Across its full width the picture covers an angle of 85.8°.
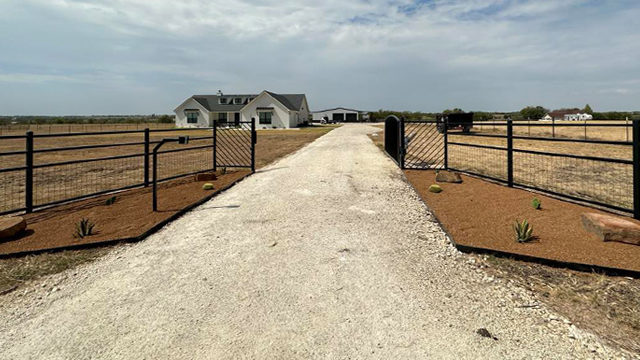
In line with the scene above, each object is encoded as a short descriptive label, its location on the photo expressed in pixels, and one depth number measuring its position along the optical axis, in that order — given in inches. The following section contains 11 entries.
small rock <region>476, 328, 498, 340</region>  111.0
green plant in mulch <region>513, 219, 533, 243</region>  188.5
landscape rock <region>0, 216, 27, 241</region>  197.0
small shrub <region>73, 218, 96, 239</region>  201.0
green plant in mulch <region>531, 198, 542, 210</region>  244.2
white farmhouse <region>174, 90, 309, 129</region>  2034.9
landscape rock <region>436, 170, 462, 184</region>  352.2
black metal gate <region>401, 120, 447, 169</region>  476.8
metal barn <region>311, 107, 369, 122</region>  3260.3
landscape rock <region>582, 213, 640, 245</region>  180.9
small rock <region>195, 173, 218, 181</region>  376.2
